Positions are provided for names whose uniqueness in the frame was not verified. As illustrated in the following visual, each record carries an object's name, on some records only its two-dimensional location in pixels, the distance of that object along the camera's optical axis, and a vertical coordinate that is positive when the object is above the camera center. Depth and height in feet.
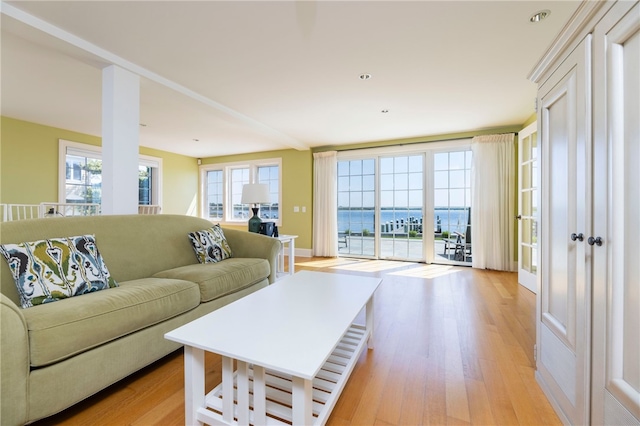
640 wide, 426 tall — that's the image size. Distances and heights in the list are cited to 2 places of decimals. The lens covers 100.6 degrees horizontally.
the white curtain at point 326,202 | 17.53 +0.75
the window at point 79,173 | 13.78 +2.20
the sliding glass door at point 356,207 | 17.24 +0.42
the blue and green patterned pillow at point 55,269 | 4.50 -1.05
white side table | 11.76 -2.04
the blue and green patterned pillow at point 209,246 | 8.30 -1.07
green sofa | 3.50 -1.72
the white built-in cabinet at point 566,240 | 3.52 -0.40
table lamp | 11.51 +0.74
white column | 7.65 +2.24
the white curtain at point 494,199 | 13.61 +0.75
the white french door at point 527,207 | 10.64 +0.30
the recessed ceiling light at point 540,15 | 5.80 +4.42
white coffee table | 3.10 -1.66
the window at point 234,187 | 19.69 +2.05
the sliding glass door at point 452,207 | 14.96 +0.39
